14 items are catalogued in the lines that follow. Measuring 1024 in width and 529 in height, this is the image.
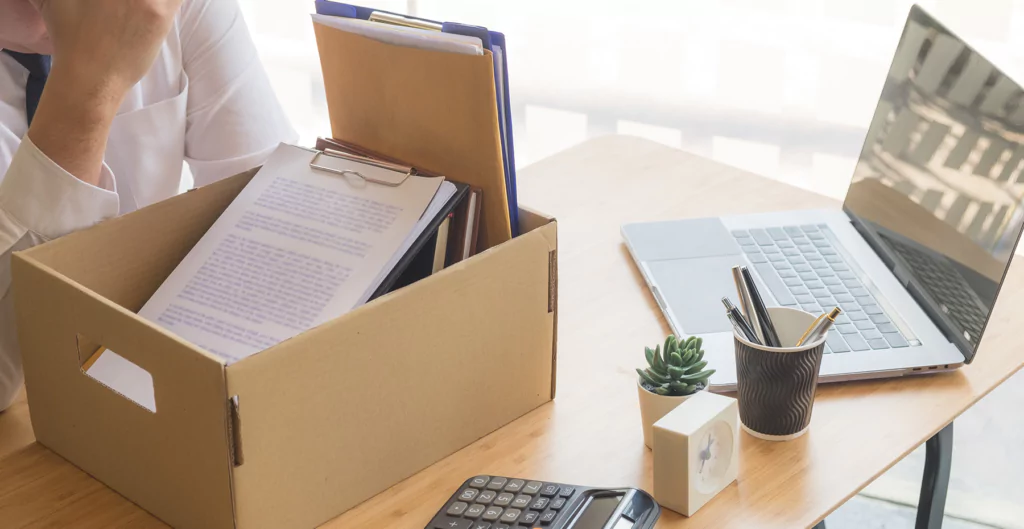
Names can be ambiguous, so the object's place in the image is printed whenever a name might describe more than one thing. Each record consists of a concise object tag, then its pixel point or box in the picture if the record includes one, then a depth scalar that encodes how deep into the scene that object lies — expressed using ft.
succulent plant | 6.15
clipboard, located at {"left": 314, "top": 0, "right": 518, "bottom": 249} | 6.16
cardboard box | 5.69
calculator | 5.82
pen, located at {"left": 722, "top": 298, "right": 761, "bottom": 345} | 6.20
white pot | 6.12
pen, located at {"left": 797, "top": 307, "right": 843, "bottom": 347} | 6.16
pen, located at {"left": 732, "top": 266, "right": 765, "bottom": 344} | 6.24
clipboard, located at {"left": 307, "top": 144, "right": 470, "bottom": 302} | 6.11
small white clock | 5.87
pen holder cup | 6.14
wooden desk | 5.99
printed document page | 6.07
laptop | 6.61
